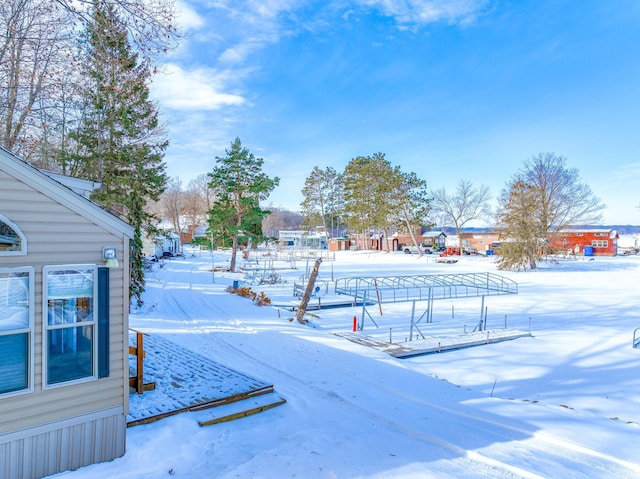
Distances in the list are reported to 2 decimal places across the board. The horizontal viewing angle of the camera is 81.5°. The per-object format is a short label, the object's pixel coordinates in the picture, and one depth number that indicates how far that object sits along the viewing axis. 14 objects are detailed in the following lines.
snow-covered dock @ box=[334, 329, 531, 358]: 8.92
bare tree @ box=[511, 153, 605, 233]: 33.50
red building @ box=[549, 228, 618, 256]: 40.56
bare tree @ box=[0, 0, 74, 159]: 7.27
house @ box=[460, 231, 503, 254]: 49.09
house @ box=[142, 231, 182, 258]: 32.64
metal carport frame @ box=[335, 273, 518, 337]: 16.12
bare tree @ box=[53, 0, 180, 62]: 5.08
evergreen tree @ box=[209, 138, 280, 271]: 25.69
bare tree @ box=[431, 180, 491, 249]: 45.56
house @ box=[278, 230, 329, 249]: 50.43
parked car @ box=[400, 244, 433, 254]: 44.81
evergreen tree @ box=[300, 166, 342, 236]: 53.19
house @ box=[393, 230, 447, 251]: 51.33
